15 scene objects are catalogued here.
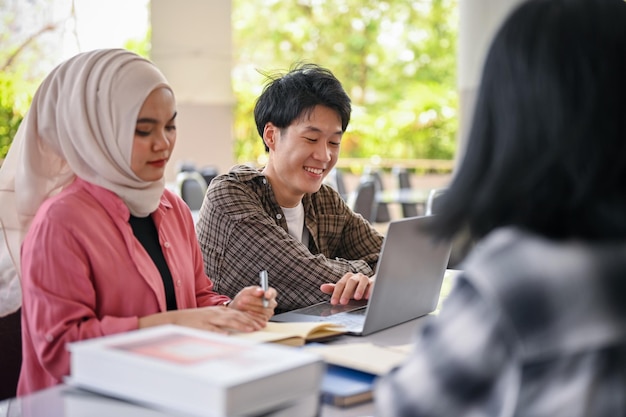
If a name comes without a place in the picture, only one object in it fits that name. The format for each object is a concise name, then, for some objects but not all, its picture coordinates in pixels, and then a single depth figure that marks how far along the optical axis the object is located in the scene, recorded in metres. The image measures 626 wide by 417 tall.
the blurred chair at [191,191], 4.21
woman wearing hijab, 1.52
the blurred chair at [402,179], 7.73
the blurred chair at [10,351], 1.71
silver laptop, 1.64
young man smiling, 2.19
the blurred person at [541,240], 0.91
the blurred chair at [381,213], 7.03
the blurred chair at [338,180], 6.21
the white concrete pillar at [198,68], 7.33
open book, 1.52
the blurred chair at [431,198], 3.26
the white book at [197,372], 0.97
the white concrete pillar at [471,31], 8.92
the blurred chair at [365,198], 4.79
